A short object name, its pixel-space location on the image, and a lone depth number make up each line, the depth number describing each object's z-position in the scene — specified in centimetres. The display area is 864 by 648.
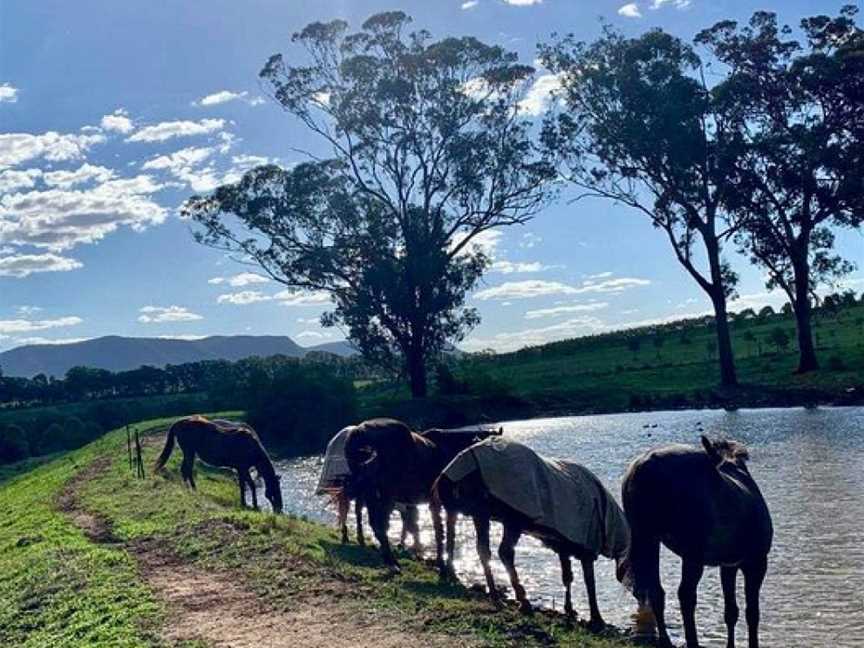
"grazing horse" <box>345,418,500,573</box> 1468
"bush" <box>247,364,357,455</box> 4522
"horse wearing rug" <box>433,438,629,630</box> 1176
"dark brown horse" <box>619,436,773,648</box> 980
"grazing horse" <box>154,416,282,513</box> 2202
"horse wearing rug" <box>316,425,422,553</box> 1662
